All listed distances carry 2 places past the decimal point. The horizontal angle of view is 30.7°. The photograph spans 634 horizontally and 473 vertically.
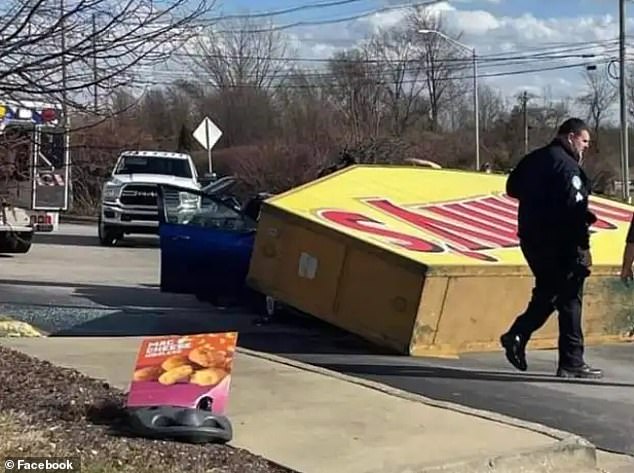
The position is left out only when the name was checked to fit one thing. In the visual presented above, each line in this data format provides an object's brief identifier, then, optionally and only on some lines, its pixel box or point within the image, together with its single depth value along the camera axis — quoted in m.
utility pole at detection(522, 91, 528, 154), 62.74
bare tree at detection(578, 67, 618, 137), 75.25
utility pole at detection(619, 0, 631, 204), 37.03
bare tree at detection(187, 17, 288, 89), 48.66
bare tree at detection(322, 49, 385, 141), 47.53
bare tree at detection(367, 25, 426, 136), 54.28
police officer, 8.54
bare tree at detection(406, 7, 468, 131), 61.19
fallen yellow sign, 9.48
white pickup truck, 24.09
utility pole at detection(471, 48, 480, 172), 47.22
